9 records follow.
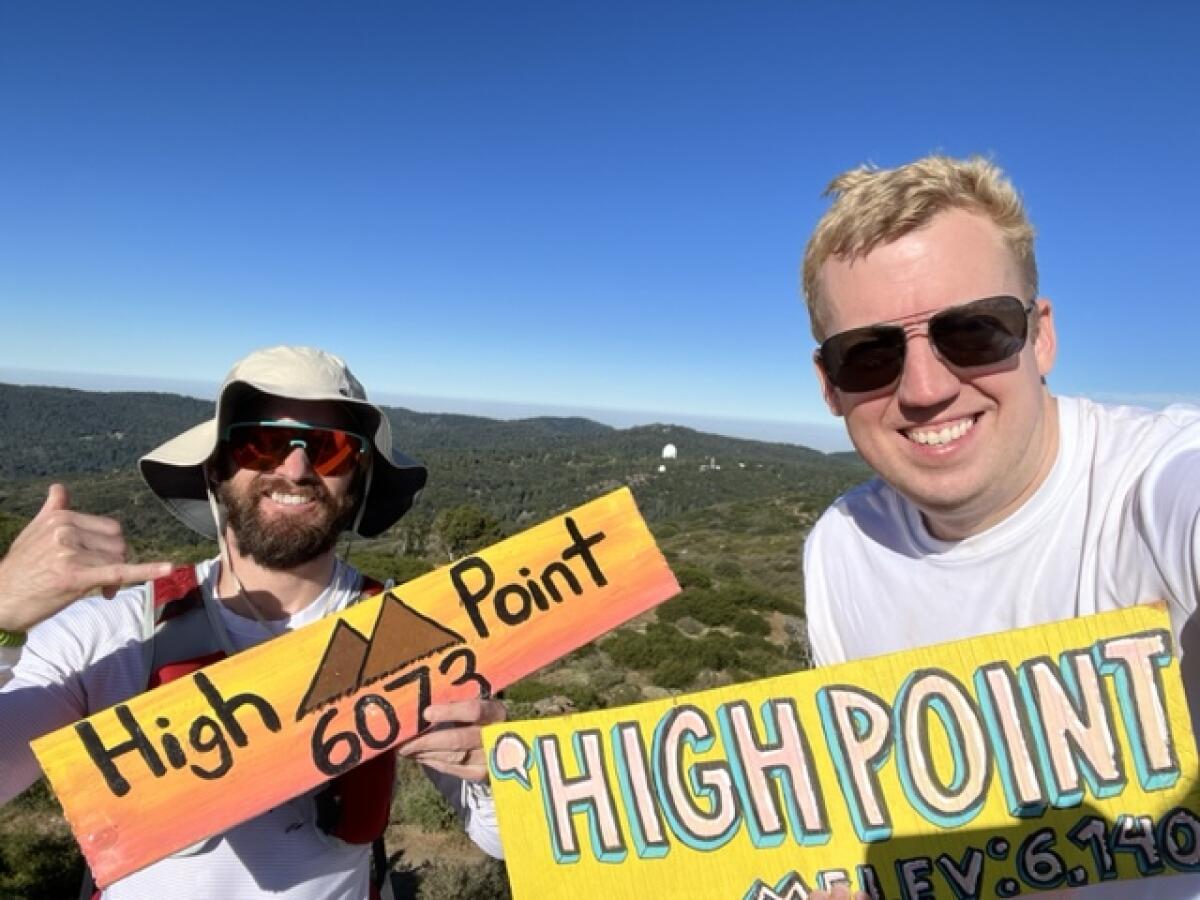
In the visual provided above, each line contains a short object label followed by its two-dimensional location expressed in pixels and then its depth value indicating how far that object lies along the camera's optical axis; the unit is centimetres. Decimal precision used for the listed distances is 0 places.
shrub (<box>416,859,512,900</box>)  528
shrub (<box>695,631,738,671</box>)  1587
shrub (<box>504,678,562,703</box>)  1175
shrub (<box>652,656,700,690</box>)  1436
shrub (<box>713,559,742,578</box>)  3569
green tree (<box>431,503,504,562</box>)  3403
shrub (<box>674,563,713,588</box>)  2583
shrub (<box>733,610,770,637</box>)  2054
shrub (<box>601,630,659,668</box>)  1551
